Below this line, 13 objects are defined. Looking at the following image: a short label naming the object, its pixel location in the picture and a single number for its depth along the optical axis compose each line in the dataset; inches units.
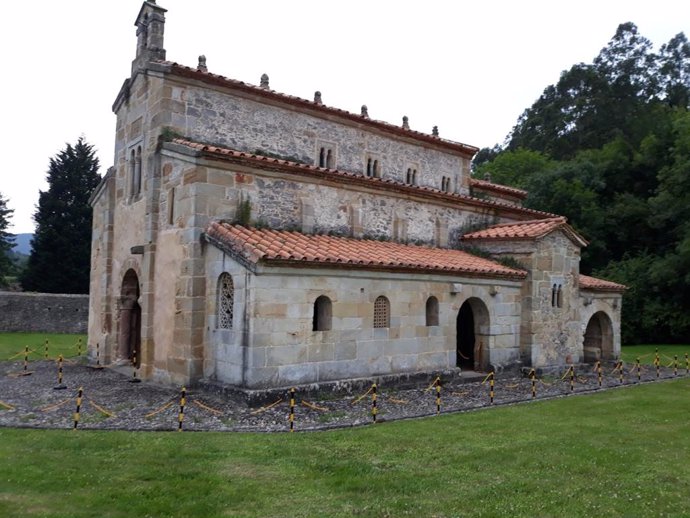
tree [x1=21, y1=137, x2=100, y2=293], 1519.4
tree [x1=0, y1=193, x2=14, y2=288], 1701.0
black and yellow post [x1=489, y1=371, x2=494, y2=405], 530.1
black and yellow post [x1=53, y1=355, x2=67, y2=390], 574.8
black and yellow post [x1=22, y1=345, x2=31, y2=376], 669.5
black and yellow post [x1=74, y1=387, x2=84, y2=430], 406.0
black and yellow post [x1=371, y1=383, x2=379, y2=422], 449.7
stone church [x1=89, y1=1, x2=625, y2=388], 536.4
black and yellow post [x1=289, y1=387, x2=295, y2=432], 419.2
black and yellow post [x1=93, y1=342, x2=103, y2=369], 722.8
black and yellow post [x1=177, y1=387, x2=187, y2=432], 407.2
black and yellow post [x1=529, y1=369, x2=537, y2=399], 571.9
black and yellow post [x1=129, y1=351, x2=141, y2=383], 618.8
